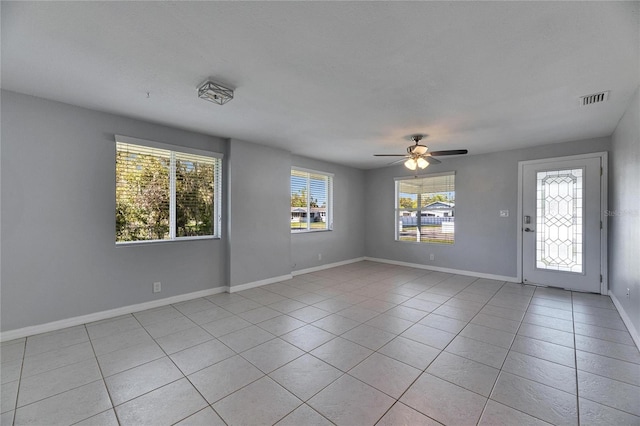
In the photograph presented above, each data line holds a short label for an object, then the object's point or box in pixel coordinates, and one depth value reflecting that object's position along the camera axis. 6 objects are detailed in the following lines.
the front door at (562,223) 4.20
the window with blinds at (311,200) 5.70
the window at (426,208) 5.80
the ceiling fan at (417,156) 3.96
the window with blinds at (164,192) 3.43
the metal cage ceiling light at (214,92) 2.44
